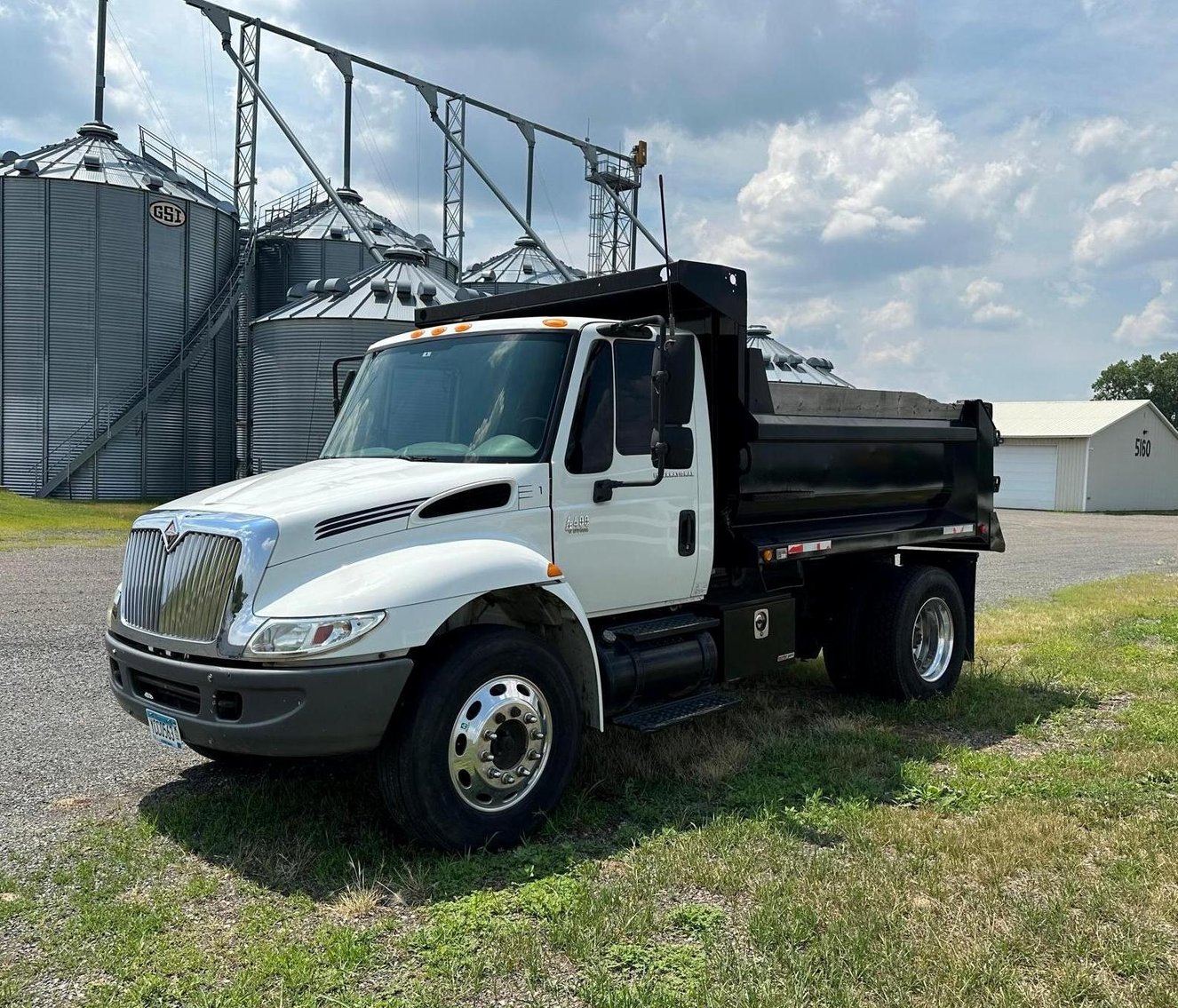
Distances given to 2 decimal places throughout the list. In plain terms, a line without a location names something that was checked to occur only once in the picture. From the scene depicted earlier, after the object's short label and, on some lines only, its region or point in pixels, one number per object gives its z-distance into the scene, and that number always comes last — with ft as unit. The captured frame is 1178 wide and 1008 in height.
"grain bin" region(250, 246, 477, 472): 103.65
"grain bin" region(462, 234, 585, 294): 147.54
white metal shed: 150.00
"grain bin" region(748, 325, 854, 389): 131.54
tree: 289.53
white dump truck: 14.97
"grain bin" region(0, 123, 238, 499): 104.27
